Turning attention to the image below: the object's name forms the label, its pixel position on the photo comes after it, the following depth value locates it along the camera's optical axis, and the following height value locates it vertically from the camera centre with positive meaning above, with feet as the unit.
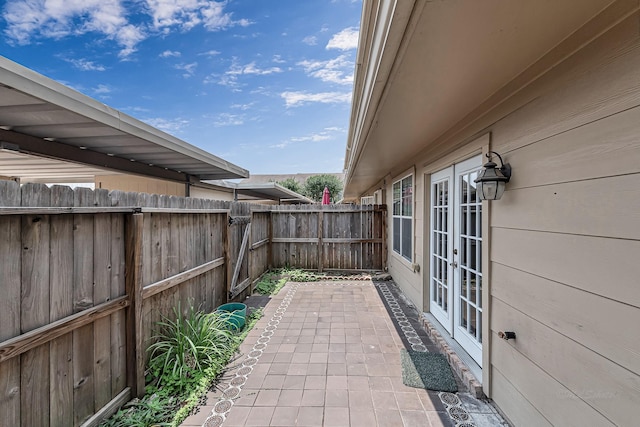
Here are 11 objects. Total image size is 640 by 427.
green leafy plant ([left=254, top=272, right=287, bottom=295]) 16.72 -4.77
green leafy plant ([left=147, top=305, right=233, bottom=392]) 7.52 -4.20
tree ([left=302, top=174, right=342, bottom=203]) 68.44 +7.26
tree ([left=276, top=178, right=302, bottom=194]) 71.46 +7.70
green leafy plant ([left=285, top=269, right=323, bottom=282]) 19.58 -4.71
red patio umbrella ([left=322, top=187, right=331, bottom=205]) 28.06 +1.76
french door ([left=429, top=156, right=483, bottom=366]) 8.10 -1.43
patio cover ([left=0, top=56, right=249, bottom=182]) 5.87 +2.61
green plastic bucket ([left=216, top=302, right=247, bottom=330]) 10.72 -4.22
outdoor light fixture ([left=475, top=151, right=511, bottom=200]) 6.15 +0.79
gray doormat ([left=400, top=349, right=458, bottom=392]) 7.52 -4.82
